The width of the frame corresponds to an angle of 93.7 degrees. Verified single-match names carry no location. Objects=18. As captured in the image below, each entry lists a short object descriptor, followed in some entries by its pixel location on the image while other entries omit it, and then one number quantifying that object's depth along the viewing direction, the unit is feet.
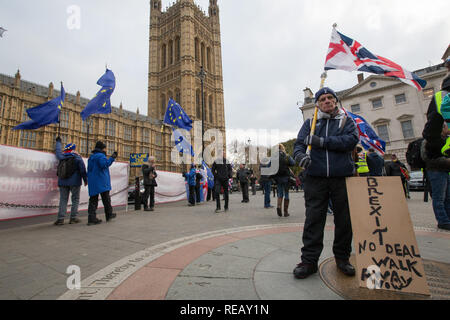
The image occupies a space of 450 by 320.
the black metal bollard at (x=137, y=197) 25.11
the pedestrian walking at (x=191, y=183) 28.48
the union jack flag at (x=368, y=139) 21.54
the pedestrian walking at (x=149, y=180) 23.63
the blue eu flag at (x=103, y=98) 20.21
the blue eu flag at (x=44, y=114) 19.07
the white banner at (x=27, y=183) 14.70
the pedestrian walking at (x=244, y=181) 31.65
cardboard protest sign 5.22
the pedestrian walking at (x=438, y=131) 6.20
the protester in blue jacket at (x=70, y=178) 15.71
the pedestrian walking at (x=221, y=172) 22.21
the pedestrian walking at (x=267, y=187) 23.21
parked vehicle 45.55
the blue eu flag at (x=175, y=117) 32.19
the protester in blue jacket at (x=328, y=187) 6.41
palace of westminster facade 109.50
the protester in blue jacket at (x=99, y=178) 16.19
